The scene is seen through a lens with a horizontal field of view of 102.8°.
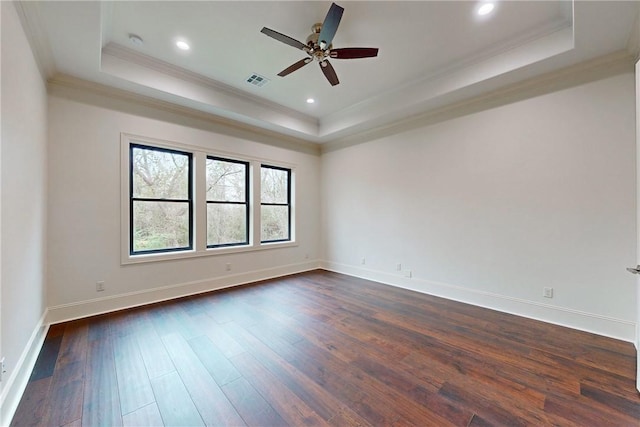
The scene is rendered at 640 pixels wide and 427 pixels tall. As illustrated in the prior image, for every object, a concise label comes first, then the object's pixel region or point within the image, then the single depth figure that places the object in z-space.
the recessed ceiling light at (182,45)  2.86
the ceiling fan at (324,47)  2.30
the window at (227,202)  4.35
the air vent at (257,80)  3.58
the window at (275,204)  5.07
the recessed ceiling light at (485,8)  2.35
